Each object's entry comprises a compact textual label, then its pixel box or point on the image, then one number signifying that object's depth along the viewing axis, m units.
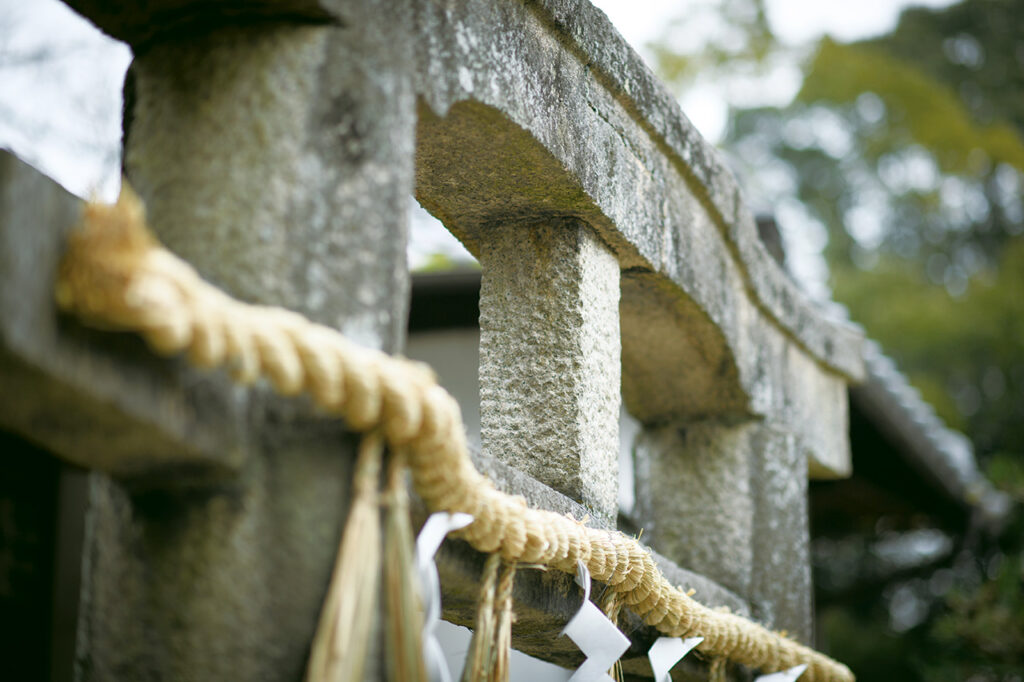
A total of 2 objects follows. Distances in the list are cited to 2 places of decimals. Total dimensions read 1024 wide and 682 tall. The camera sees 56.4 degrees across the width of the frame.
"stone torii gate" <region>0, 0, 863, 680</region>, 0.86
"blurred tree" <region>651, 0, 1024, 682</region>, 6.69
